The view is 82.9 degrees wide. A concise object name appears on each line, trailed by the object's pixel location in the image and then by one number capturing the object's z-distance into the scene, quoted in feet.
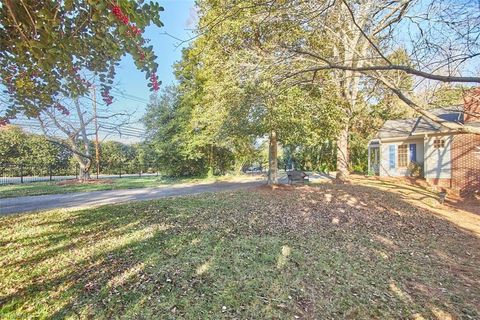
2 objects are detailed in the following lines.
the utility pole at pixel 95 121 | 46.00
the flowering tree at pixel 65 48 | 7.37
